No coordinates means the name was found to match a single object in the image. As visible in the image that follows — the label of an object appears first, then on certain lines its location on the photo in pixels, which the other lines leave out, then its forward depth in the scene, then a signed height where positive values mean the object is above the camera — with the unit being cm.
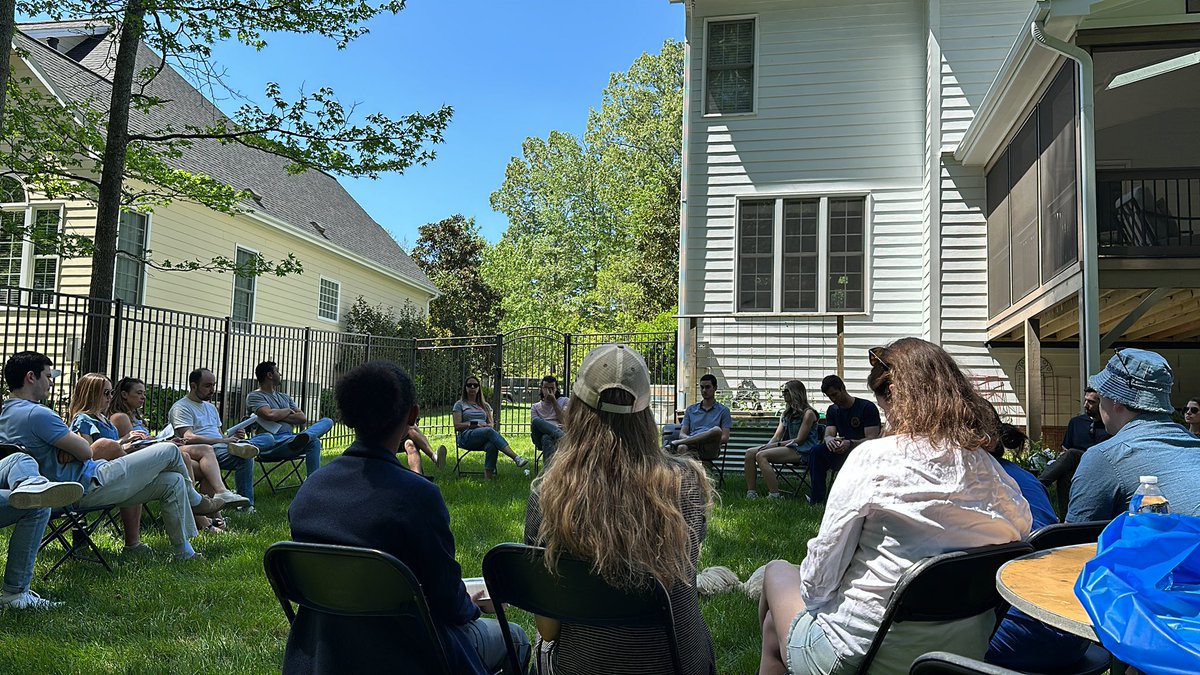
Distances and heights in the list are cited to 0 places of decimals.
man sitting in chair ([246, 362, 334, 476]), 804 -63
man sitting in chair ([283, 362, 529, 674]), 228 -48
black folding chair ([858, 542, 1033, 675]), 215 -56
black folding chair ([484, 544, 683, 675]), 220 -61
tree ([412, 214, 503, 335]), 2947 +322
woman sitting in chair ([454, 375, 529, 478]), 997 -74
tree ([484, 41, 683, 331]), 3159 +721
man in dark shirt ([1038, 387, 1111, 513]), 726 -50
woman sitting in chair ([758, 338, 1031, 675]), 229 -38
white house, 1170 +293
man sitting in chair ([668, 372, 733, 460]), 912 -59
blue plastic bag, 129 -34
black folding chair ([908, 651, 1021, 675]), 133 -48
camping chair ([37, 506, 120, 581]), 505 -123
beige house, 1477 +274
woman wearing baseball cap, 223 -40
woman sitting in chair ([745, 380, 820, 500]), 864 -69
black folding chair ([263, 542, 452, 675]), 210 -59
